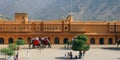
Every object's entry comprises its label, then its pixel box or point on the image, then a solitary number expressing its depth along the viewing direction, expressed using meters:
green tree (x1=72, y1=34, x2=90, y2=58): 50.69
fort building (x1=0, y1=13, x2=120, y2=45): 79.75
